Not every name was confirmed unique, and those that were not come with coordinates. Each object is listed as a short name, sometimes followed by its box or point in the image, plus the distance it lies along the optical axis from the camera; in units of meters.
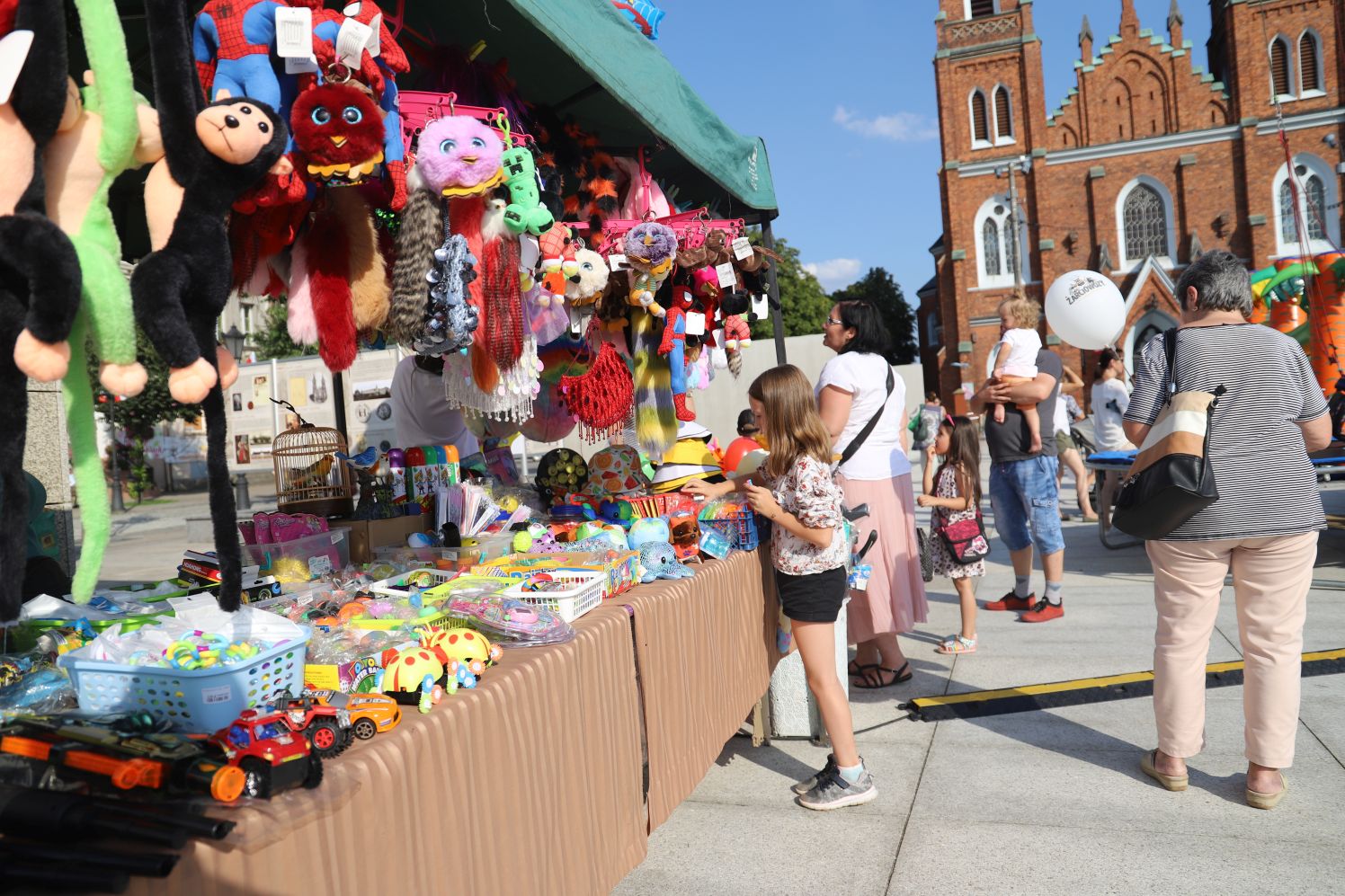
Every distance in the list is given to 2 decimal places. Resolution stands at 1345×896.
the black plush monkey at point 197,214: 1.39
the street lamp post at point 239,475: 8.78
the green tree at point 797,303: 39.28
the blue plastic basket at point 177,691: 1.39
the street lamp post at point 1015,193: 31.22
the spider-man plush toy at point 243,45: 1.92
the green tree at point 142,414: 21.68
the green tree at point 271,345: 25.90
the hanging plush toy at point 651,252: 3.48
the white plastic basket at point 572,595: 2.28
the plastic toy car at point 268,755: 1.26
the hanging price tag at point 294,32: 1.91
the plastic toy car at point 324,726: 1.42
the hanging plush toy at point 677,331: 3.89
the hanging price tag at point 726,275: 3.92
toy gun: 1.18
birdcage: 3.42
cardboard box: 3.26
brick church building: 29.12
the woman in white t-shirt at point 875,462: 3.88
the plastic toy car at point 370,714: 1.53
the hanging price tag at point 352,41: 2.00
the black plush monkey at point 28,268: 1.24
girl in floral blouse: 3.01
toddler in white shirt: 5.21
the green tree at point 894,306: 50.06
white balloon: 7.15
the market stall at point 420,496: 1.33
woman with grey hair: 2.88
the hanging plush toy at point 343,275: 2.34
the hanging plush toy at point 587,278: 3.29
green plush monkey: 1.32
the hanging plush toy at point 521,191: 2.57
